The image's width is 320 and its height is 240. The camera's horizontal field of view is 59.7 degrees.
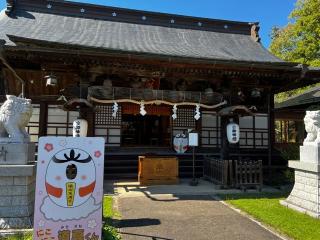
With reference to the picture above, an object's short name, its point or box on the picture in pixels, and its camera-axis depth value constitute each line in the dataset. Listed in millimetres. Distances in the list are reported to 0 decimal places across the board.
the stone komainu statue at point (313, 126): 6223
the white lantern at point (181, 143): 11914
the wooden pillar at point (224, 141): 9672
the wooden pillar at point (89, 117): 8922
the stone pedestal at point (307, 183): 6027
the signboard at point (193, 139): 9422
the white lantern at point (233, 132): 9344
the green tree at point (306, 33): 19089
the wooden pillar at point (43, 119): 11430
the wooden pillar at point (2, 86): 11047
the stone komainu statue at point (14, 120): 5062
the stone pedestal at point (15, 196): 4812
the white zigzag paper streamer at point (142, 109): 8891
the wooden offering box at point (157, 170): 9648
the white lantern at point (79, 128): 8648
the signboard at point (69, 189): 3475
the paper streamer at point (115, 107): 8753
